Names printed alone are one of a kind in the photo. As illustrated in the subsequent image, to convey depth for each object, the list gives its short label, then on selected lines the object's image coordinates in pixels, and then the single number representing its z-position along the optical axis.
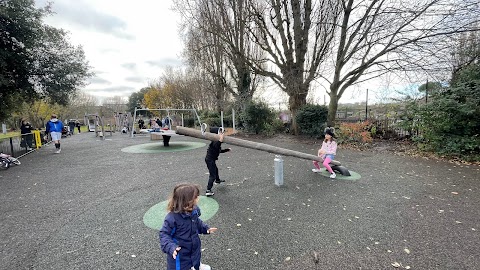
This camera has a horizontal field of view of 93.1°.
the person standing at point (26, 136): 10.85
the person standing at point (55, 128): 10.11
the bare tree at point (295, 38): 12.84
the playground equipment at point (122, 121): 20.81
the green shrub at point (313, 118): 13.42
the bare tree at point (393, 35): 9.42
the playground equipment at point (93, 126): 17.57
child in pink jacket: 6.18
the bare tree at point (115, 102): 51.57
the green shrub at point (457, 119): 7.95
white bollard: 5.35
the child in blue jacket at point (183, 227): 2.12
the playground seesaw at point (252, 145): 4.20
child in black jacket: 4.98
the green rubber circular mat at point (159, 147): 10.82
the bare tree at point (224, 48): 14.65
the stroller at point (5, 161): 7.82
